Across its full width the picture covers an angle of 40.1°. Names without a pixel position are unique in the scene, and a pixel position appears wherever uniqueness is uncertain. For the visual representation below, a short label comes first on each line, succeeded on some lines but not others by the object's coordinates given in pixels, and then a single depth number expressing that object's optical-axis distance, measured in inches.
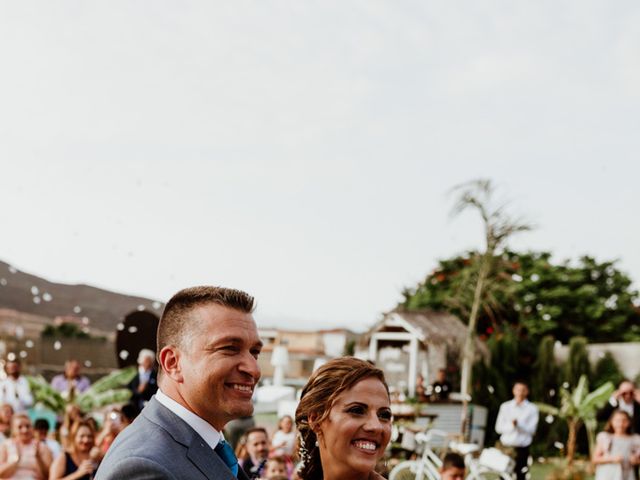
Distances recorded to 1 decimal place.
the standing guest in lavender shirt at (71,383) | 527.8
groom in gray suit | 87.6
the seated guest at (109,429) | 309.9
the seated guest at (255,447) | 269.9
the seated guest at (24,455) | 310.8
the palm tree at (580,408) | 657.6
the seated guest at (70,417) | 395.2
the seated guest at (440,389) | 608.1
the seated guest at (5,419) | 380.0
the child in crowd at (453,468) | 226.5
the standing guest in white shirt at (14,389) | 457.4
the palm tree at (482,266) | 625.3
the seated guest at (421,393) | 630.5
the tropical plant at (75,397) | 517.3
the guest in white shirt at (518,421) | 462.9
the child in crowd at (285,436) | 380.5
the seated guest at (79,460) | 279.7
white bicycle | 403.2
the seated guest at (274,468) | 269.9
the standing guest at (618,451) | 371.2
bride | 104.4
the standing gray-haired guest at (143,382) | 427.5
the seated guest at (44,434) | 326.0
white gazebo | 831.7
